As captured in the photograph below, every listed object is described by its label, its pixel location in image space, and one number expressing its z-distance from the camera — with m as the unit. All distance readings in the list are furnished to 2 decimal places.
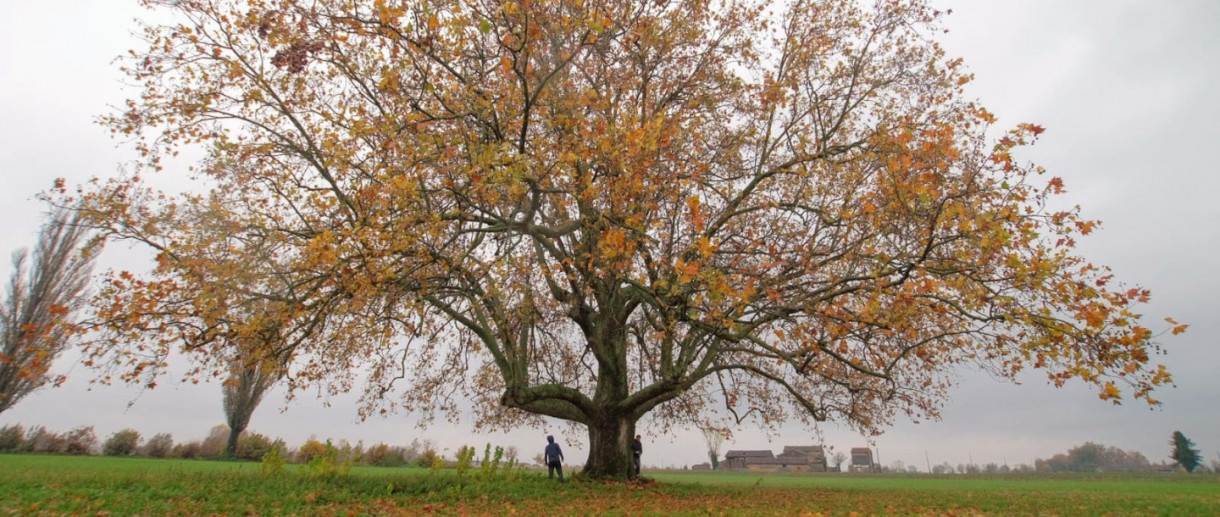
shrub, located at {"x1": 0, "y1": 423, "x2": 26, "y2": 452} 25.44
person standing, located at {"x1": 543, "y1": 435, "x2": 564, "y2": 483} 15.29
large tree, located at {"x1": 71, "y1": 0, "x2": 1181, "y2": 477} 8.30
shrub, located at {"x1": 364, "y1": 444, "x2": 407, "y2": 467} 31.66
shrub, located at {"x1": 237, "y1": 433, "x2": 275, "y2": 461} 29.17
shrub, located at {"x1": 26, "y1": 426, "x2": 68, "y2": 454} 26.12
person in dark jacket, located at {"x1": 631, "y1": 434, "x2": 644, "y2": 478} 17.31
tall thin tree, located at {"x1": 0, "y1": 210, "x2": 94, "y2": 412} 24.61
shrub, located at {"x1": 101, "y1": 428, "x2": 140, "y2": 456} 27.31
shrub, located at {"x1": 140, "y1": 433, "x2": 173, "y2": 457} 27.70
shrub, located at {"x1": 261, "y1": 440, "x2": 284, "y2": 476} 13.02
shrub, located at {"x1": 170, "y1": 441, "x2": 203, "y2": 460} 28.03
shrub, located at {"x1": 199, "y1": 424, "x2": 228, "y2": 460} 28.53
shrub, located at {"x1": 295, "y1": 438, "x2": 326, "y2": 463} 13.82
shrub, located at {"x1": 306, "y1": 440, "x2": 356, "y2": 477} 12.55
